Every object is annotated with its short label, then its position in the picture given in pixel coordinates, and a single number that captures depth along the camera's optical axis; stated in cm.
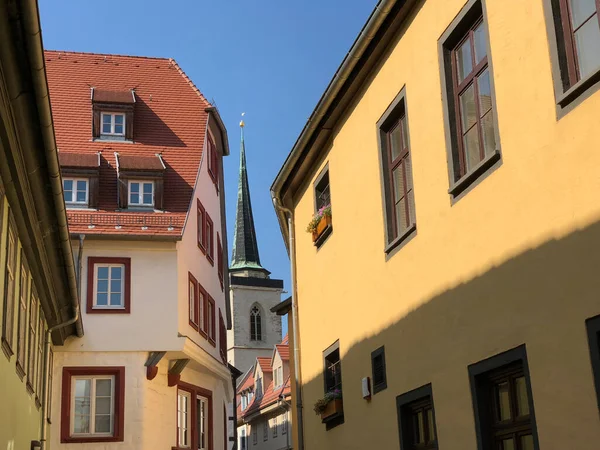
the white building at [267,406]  4566
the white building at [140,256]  2438
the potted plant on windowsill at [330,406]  1359
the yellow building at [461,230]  712
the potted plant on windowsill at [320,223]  1445
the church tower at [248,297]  7706
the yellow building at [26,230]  825
